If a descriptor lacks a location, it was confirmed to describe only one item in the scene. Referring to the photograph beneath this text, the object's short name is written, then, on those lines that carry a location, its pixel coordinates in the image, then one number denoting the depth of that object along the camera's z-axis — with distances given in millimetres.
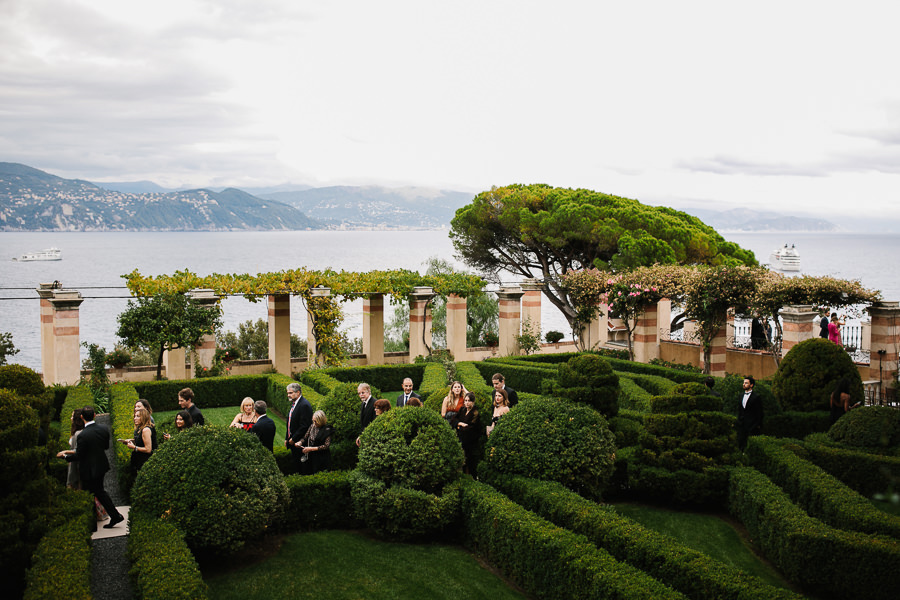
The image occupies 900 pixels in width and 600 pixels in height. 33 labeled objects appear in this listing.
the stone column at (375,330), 22250
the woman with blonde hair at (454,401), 10227
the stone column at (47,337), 17806
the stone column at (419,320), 22125
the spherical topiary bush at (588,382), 11211
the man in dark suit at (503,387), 10844
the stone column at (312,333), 20328
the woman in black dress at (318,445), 9672
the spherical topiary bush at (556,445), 9094
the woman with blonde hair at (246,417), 10016
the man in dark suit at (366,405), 10250
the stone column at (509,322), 22969
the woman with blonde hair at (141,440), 8992
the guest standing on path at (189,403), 9820
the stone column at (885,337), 17969
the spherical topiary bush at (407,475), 8453
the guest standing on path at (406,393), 10656
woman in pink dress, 19891
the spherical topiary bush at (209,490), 7461
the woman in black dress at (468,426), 9953
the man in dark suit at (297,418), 10164
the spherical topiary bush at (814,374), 12953
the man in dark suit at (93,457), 8539
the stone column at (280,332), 20062
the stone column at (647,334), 22594
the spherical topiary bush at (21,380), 12297
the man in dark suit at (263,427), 9773
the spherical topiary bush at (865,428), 10453
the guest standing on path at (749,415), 11914
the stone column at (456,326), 22812
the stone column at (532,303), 23641
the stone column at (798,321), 17094
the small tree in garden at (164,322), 16172
